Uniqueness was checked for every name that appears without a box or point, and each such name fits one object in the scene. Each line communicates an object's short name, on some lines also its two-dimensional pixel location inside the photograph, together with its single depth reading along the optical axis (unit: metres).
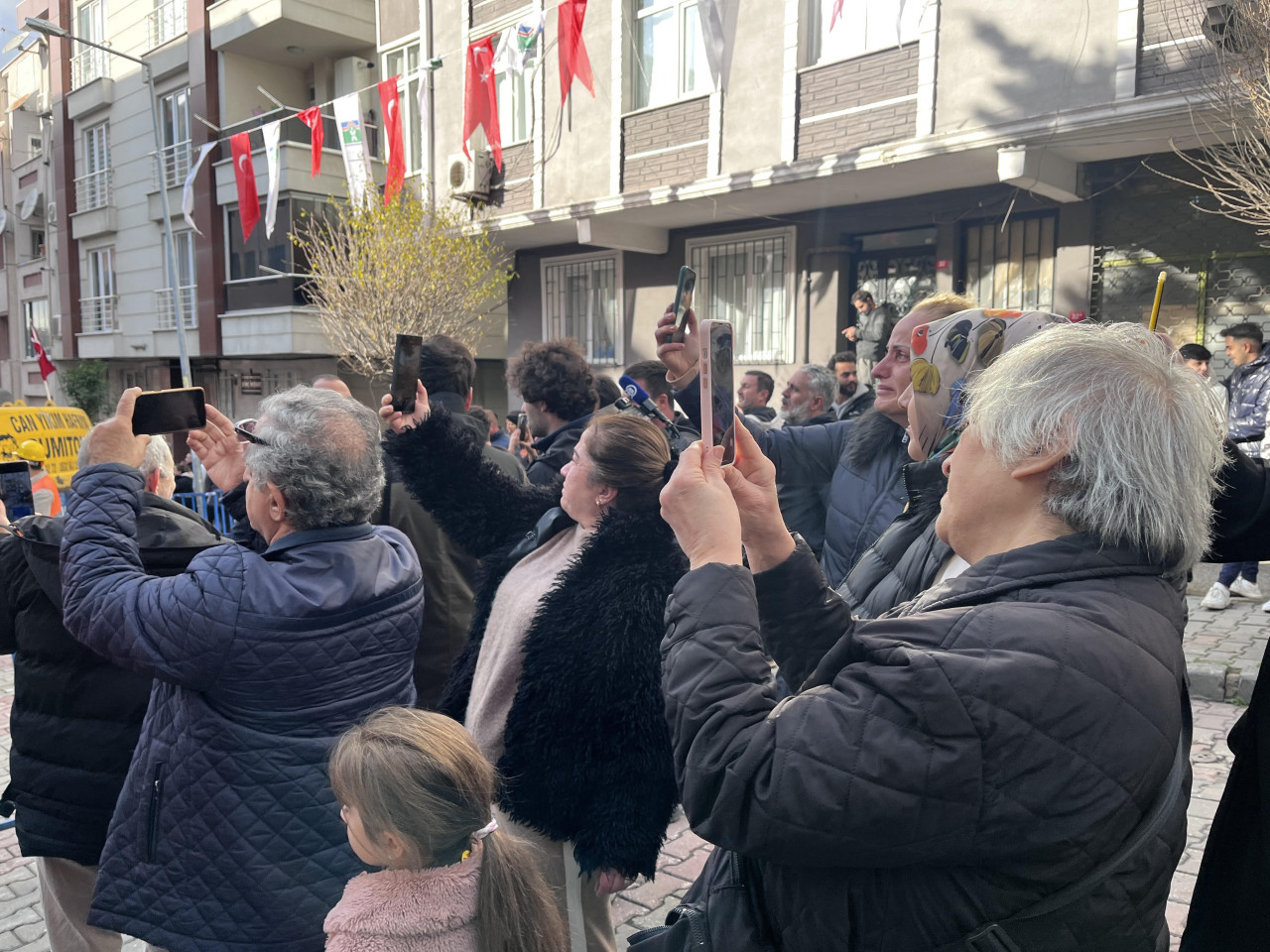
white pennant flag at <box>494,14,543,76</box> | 10.81
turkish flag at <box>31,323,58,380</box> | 17.81
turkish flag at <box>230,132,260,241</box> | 14.85
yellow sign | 6.77
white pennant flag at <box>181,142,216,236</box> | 15.72
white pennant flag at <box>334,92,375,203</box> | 13.10
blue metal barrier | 10.38
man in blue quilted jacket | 2.10
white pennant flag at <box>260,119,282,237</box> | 13.85
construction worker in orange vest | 3.20
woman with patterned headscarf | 1.88
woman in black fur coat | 2.43
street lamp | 15.17
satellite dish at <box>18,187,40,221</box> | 28.59
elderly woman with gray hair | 1.12
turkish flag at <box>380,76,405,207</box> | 12.55
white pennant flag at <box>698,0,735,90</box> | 8.62
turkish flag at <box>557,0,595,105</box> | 9.62
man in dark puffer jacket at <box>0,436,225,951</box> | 2.57
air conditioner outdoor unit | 14.36
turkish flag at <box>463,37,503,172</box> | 11.37
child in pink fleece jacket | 1.69
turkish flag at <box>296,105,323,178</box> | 13.16
